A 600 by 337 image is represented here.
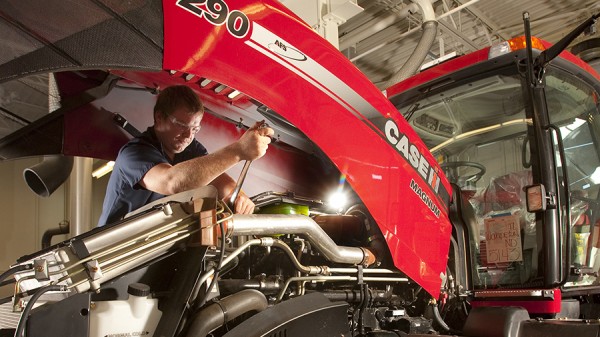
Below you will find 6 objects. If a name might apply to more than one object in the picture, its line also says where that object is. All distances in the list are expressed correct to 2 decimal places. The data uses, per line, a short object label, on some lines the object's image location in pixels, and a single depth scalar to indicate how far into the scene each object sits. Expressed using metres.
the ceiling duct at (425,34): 6.52
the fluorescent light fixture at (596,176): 3.32
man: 1.67
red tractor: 1.41
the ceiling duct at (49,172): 1.92
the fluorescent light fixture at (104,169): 1.85
